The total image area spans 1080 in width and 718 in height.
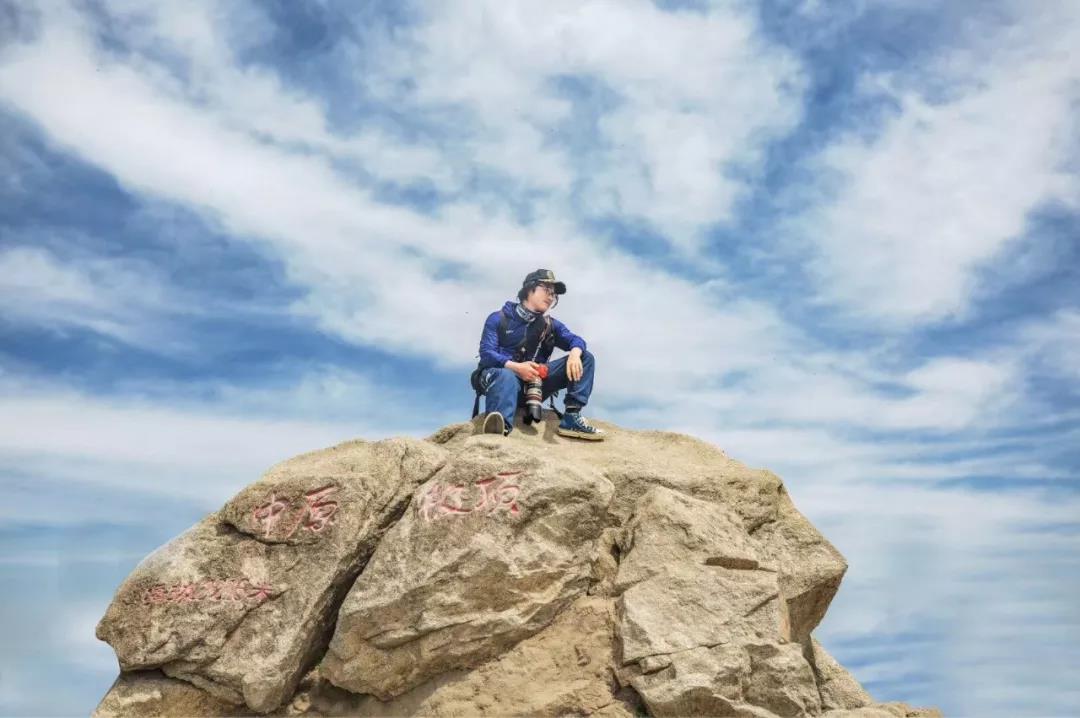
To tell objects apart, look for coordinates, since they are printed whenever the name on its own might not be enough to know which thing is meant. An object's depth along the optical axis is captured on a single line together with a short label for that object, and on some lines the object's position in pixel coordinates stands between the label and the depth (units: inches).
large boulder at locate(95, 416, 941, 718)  412.2
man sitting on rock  508.4
